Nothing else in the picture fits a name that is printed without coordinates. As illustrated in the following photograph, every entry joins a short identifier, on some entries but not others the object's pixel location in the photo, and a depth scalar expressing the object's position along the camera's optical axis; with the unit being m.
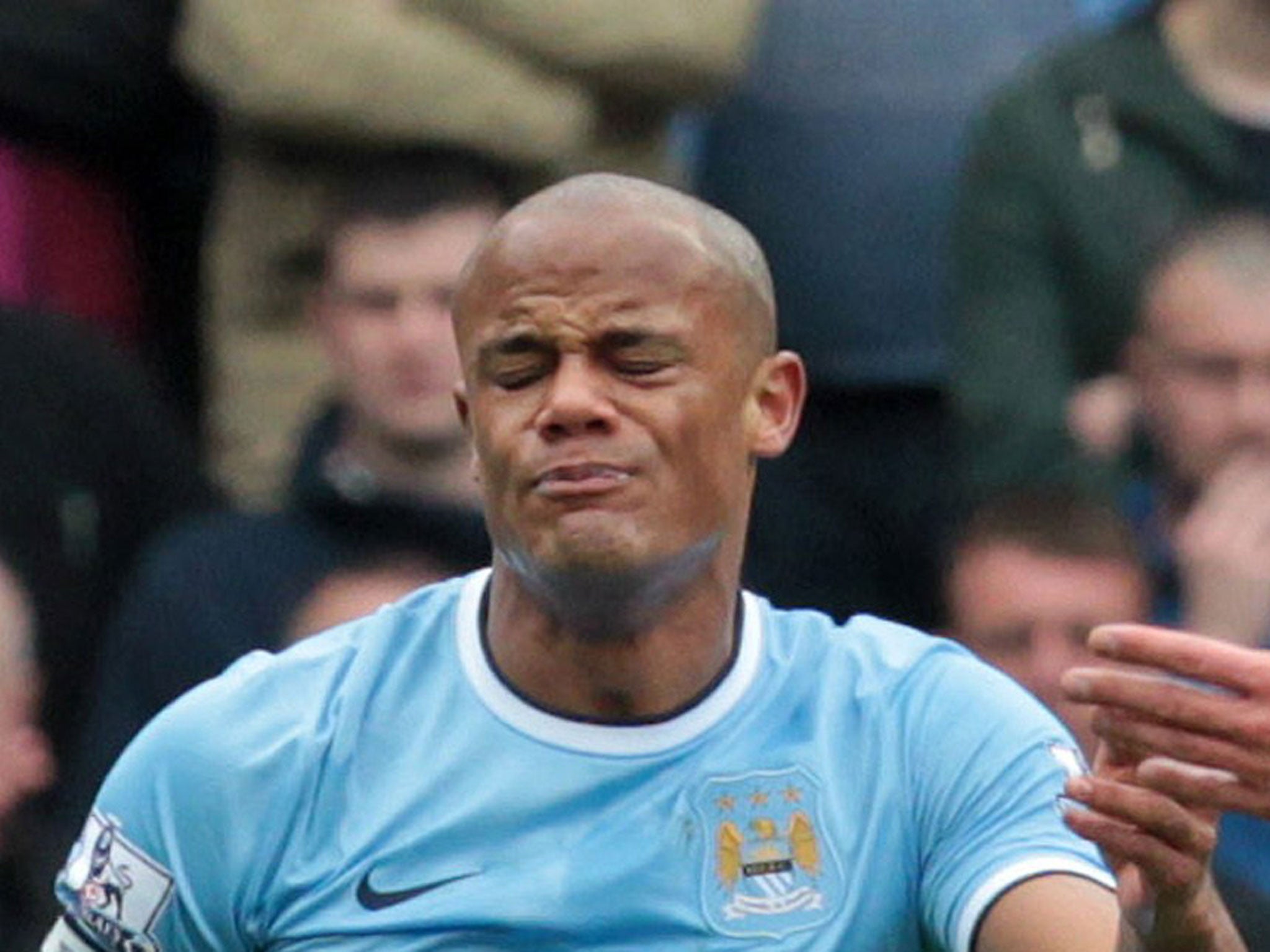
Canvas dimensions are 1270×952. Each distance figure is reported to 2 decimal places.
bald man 9.50
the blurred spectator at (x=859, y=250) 15.10
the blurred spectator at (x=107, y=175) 14.96
